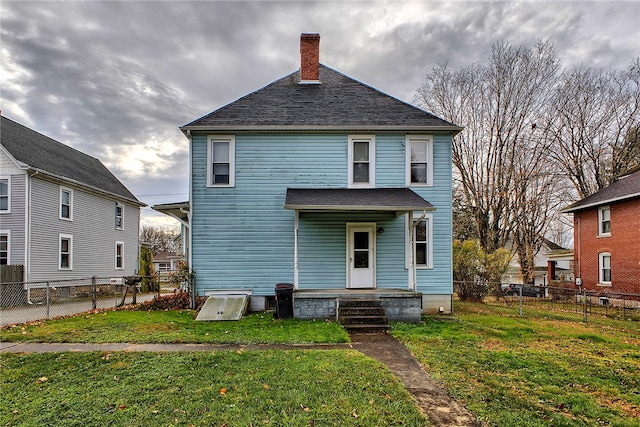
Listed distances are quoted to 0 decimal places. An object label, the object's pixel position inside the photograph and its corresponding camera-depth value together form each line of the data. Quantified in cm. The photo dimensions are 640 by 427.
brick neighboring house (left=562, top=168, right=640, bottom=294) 1531
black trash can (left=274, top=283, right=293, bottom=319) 920
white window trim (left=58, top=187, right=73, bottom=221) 1527
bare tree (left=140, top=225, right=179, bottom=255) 6072
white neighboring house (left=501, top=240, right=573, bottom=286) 2425
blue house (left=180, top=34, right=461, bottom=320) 1062
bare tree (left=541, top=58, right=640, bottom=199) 2014
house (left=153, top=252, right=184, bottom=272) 4493
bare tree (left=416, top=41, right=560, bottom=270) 2077
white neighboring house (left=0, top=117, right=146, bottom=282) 1359
